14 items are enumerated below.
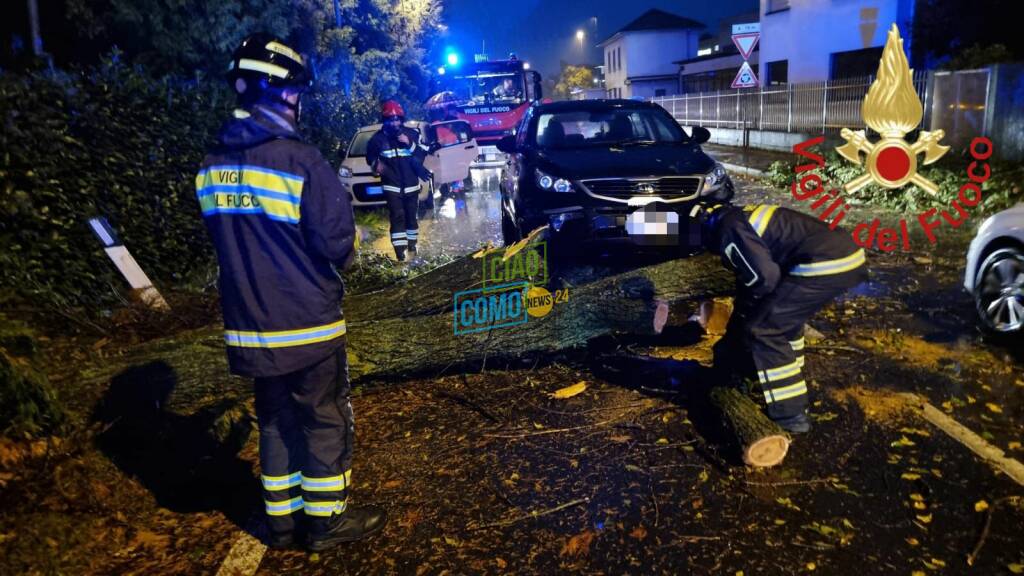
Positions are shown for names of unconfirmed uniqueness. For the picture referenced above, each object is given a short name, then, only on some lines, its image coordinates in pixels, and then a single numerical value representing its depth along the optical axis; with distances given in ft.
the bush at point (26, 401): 11.75
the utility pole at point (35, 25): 30.64
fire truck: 67.05
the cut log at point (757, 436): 10.66
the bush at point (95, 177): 18.45
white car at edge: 14.76
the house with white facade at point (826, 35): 55.93
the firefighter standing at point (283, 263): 8.42
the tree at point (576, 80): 223.51
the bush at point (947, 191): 28.63
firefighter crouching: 11.53
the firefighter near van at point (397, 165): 27.53
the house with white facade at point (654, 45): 171.42
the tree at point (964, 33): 36.29
